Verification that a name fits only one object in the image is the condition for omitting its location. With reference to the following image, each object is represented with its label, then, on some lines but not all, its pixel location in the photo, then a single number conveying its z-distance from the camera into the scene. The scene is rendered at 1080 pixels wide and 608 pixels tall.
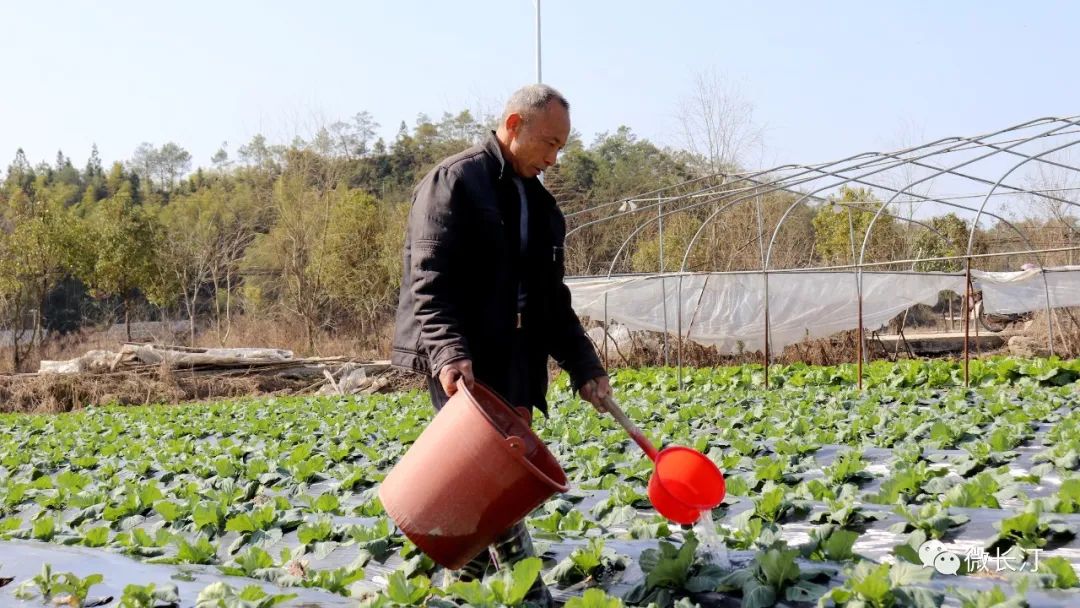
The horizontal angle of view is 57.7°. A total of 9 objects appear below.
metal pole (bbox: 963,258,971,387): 8.55
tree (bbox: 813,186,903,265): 22.11
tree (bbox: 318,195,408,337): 25.36
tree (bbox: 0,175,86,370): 20.42
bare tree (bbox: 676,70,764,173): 23.33
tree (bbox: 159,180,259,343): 28.19
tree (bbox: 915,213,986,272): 21.70
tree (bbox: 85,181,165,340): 24.47
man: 2.76
